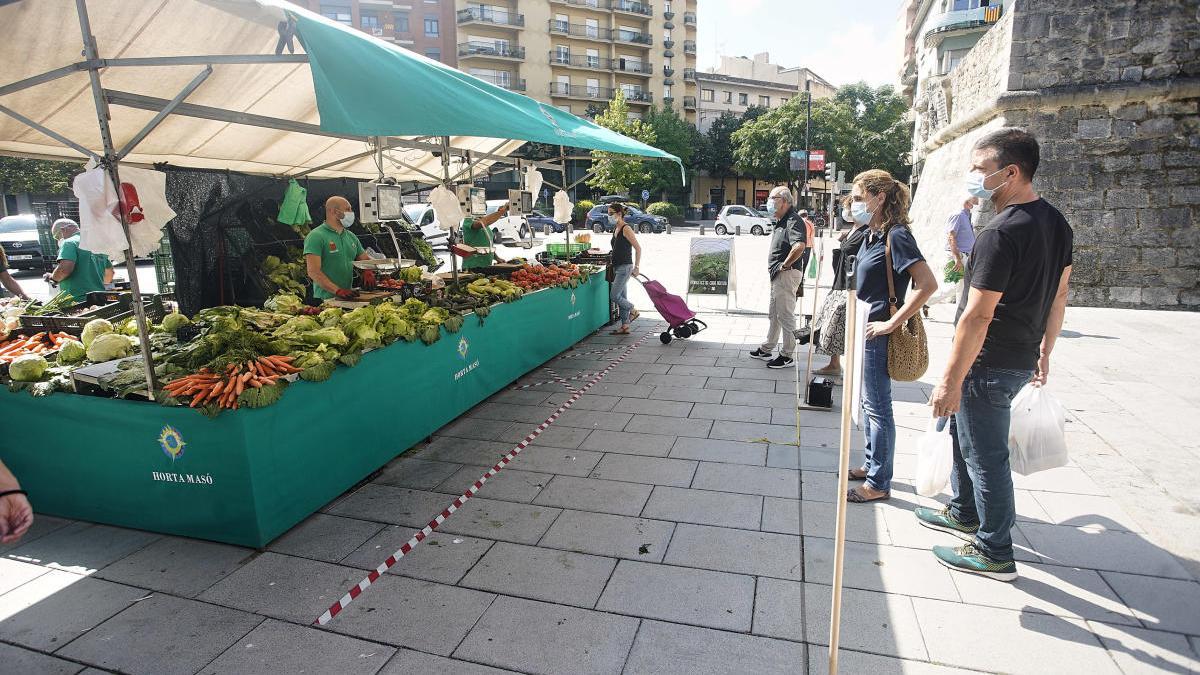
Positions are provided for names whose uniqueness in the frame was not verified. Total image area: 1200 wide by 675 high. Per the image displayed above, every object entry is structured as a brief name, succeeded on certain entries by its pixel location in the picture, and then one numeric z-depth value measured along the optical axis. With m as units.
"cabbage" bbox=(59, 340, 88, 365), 4.46
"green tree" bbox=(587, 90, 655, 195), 40.78
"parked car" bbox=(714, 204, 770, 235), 32.91
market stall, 3.58
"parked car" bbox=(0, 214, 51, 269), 16.91
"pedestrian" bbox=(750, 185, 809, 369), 7.08
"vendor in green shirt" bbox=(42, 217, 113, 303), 6.99
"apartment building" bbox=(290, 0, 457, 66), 48.03
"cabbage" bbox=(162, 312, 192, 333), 5.38
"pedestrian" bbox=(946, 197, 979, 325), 6.43
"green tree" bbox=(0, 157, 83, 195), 27.88
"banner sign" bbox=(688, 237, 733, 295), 11.06
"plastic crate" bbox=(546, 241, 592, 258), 10.96
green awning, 3.62
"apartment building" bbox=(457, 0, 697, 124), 50.38
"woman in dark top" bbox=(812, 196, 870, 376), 5.43
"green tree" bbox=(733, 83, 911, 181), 41.94
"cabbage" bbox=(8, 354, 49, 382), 3.96
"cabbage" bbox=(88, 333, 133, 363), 4.46
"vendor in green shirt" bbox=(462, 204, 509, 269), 9.06
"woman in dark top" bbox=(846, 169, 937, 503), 3.80
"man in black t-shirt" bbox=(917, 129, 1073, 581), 2.88
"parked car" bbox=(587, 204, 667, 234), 32.78
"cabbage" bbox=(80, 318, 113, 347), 4.81
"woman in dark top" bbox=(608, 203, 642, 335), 8.84
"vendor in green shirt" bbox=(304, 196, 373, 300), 6.12
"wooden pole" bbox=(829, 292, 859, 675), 2.27
